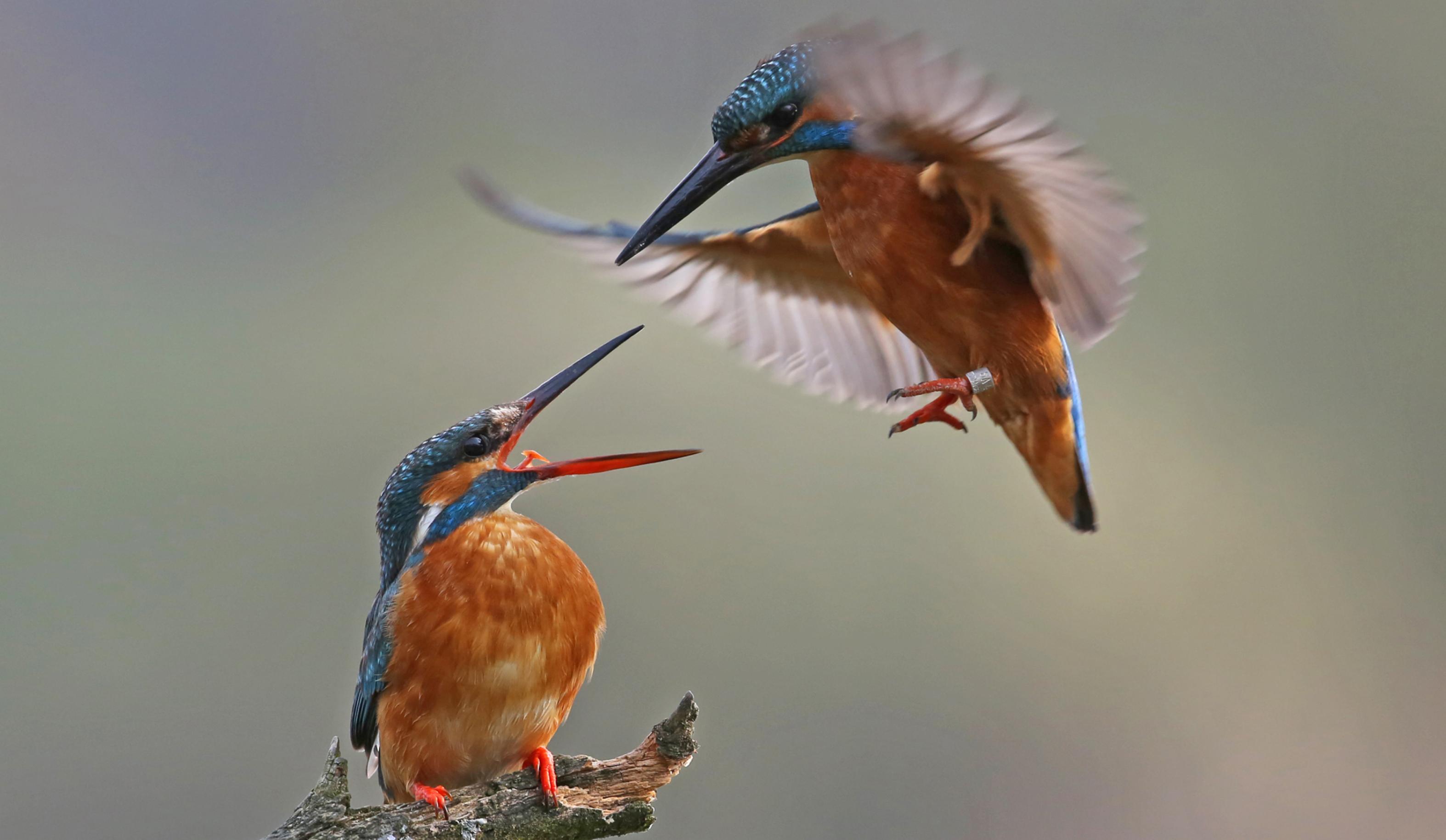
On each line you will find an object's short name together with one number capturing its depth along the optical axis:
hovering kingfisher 5.43
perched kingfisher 5.49
